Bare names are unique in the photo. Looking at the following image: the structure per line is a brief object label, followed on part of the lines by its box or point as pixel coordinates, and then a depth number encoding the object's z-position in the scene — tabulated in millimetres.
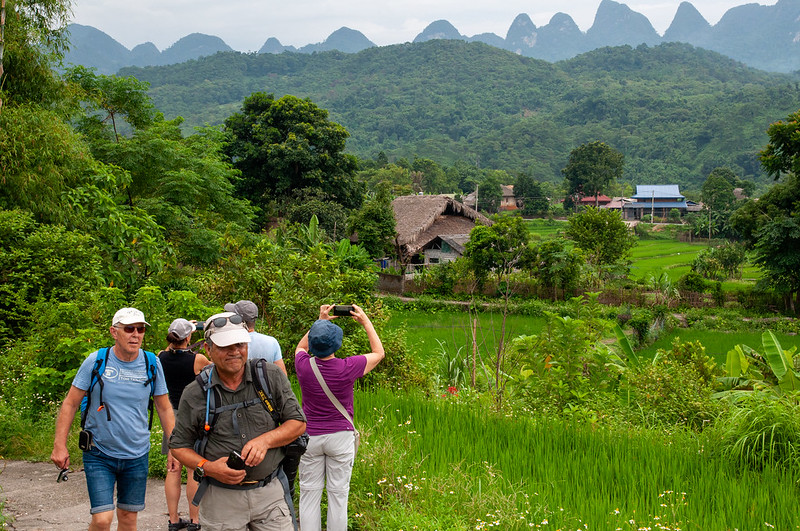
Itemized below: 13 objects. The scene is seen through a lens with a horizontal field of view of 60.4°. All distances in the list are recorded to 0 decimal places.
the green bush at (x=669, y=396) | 6867
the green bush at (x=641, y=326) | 18875
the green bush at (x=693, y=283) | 25484
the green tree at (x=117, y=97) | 20859
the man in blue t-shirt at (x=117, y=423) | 3785
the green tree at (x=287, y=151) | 31188
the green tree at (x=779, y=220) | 22188
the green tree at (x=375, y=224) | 29531
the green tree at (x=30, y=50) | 11242
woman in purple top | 4074
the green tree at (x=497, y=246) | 26188
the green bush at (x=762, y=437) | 4953
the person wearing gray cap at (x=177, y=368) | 4500
